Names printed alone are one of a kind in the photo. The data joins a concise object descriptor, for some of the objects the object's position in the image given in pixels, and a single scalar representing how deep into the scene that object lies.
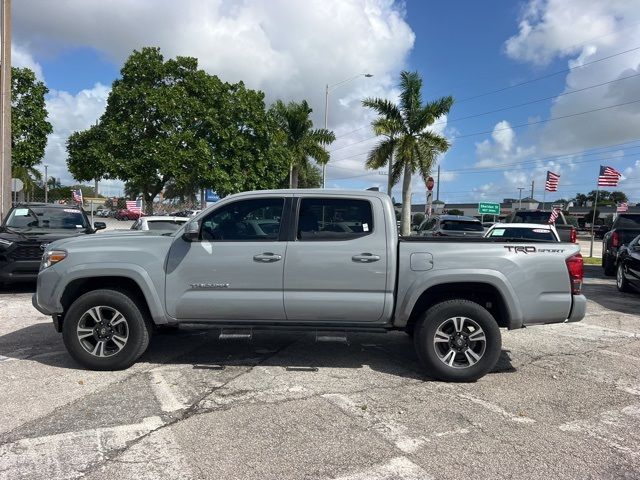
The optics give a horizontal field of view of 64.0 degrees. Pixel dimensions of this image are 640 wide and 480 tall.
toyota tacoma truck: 5.01
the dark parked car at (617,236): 14.18
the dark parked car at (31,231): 9.45
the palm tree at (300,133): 32.59
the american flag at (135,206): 30.77
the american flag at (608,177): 21.23
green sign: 30.72
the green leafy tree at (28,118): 22.22
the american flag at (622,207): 33.66
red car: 60.84
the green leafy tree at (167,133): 21.62
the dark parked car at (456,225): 16.50
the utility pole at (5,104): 15.13
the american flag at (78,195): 35.59
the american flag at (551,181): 24.38
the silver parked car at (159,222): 11.23
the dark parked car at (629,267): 10.63
